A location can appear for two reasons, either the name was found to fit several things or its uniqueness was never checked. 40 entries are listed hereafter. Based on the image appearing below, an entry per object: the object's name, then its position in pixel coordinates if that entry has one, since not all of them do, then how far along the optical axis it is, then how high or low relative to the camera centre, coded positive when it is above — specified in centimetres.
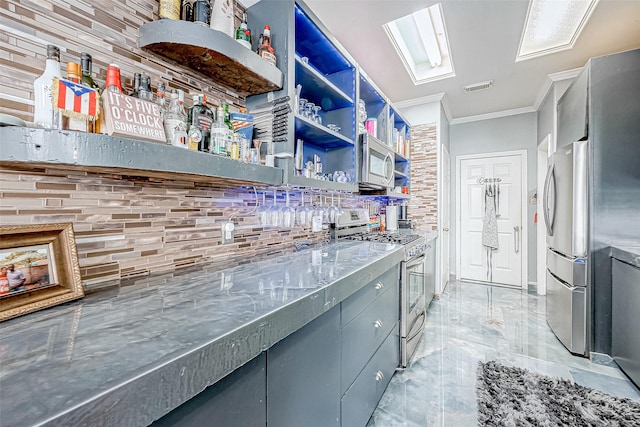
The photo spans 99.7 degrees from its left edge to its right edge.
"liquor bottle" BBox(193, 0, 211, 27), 114 +85
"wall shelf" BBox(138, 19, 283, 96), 105 +68
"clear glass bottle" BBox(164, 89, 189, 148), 100 +31
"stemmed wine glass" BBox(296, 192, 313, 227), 191 -2
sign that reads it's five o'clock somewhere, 82 +30
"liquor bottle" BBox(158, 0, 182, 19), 108 +82
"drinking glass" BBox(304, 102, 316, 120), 185 +71
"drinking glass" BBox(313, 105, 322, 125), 191 +70
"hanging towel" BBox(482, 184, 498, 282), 439 -18
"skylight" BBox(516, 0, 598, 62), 229 +178
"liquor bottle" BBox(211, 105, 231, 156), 114 +31
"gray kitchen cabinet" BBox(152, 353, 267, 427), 57 -45
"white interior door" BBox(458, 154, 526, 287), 429 -10
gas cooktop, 231 -23
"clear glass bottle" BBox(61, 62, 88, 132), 77 +26
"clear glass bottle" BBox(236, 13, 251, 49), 131 +89
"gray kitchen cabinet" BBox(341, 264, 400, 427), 126 -73
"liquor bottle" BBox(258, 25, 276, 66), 138 +85
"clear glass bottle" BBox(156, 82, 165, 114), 106 +47
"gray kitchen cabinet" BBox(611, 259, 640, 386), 188 -77
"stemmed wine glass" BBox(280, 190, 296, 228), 172 -2
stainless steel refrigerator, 216 +20
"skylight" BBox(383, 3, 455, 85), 246 +179
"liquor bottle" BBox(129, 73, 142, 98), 101 +48
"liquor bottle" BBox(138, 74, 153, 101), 100 +45
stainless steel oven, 200 -73
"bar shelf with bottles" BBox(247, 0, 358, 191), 145 +87
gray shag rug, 156 -118
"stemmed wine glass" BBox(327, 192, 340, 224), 231 +0
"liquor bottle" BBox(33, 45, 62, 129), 75 +29
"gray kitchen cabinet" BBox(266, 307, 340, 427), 81 -56
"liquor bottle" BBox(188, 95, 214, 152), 116 +40
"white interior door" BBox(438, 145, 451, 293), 402 -12
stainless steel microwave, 222 +45
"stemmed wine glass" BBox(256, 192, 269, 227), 165 +0
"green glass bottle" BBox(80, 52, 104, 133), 88 +46
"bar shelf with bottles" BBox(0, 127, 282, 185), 67 +16
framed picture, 70 -16
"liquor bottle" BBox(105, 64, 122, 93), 91 +45
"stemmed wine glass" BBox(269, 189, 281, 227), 167 -2
